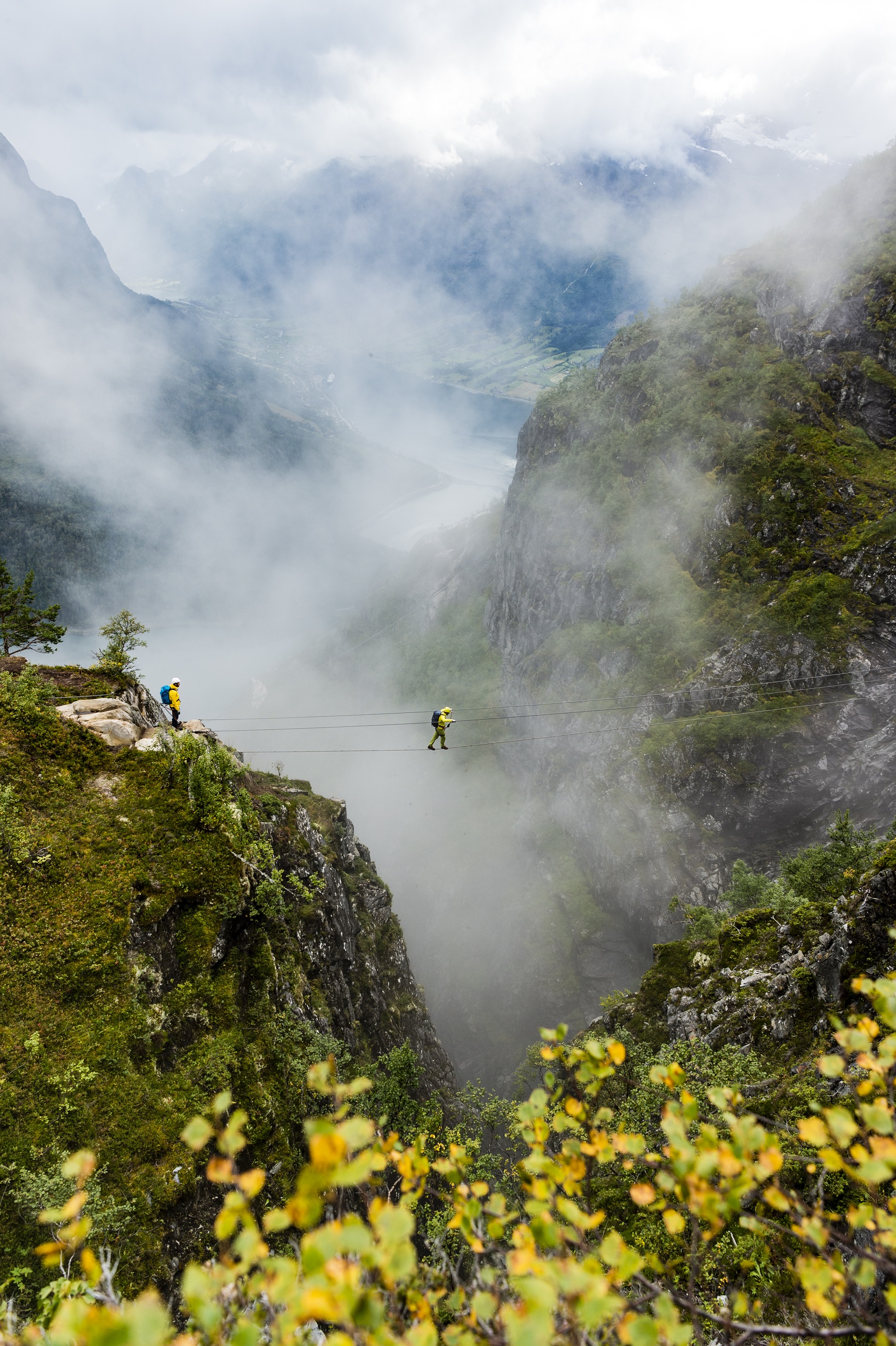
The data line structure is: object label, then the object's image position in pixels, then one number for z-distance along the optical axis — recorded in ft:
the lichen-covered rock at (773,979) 47.11
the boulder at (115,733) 57.26
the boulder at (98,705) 61.82
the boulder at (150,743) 57.62
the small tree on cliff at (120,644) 75.05
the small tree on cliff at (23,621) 104.17
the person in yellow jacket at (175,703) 73.72
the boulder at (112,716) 59.26
